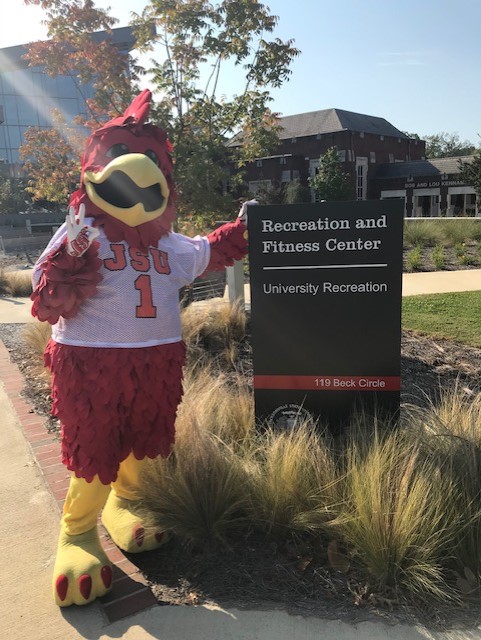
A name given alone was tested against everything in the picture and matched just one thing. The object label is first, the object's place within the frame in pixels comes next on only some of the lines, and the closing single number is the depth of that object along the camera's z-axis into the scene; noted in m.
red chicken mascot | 2.32
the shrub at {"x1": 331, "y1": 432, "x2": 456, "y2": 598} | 2.18
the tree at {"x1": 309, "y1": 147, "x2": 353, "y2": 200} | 37.78
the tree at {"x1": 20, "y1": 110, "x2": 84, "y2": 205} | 7.06
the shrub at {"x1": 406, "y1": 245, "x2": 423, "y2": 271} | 11.39
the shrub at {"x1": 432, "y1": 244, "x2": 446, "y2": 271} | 11.41
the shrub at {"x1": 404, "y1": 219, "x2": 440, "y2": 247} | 15.14
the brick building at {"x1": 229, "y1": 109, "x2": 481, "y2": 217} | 42.19
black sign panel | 3.00
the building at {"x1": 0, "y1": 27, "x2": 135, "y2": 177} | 38.25
